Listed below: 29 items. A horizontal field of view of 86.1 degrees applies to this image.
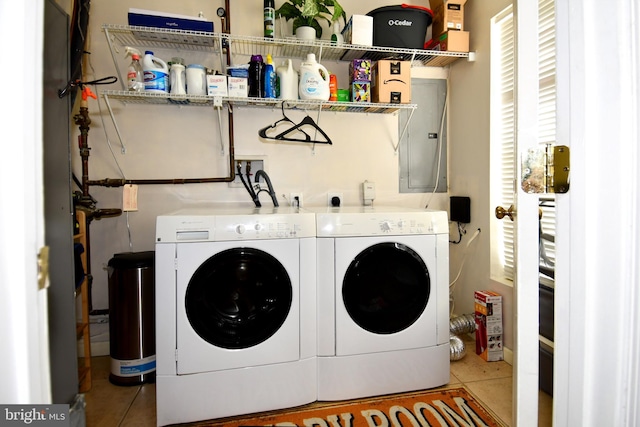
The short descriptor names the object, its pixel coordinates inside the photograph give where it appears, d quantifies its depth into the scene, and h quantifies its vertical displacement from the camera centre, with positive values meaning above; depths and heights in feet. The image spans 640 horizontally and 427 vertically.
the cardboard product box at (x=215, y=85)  6.70 +2.31
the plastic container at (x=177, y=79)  6.66 +2.43
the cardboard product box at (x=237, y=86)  6.81 +2.31
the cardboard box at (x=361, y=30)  7.12 +3.59
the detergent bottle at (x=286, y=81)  7.04 +2.49
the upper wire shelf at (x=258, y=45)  6.68 +3.35
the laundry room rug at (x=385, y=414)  5.26 -3.39
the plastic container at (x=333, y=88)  7.41 +2.45
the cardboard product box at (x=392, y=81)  7.36 +2.60
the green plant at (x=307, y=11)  6.85 +3.92
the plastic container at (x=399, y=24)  7.33 +3.80
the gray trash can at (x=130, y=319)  6.38 -2.16
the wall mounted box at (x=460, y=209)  8.15 -0.22
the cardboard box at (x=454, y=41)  7.61 +3.55
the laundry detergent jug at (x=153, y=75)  6.45 +2.44
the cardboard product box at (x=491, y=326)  7.03 -2.61
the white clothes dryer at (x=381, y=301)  5.63 -1.70
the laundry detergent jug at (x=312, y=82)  6.95 +2.43
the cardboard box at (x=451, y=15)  7.63 +4.15
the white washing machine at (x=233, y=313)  5.12 -1.73
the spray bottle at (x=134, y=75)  6.46 +2.44
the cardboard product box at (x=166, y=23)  6.44 +3.44
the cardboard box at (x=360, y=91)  7.43 +2.39
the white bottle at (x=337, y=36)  7.25 +3.61
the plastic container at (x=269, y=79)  6.93 +2.49
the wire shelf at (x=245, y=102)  6.65 +2.14
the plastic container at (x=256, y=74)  6.93 +2.61
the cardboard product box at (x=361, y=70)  7.42 +2.85
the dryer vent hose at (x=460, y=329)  7.03 -2.84
